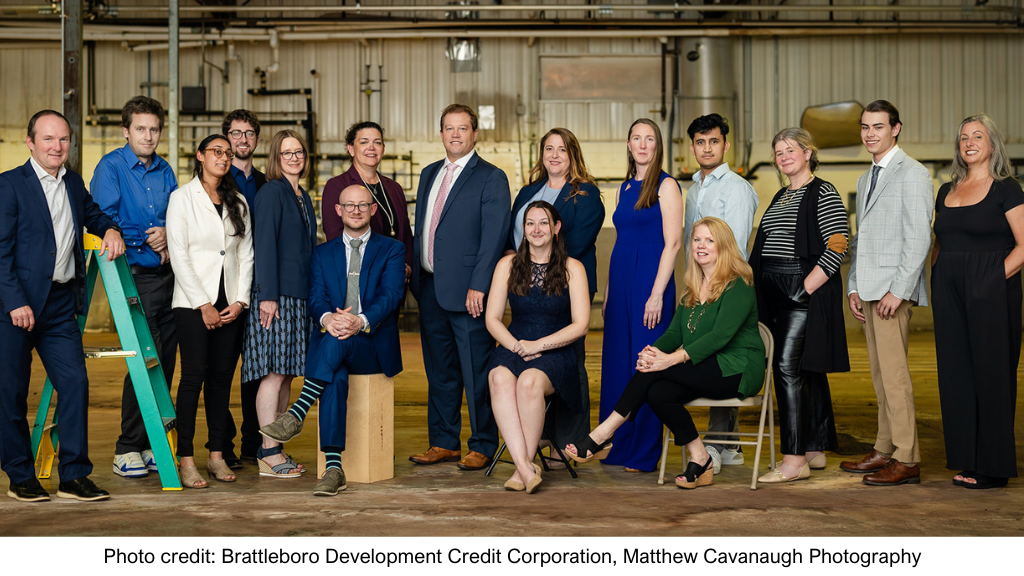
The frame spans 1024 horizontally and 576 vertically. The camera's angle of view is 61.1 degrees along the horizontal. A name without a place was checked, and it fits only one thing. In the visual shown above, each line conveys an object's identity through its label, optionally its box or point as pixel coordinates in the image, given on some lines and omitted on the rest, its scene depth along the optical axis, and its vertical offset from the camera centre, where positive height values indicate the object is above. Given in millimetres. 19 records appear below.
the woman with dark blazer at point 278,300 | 3756 -12
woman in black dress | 3523 -53
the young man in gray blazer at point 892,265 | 3650 +124
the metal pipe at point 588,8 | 10883 +3777
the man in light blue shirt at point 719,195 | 3967 +464
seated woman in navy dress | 3557 -131
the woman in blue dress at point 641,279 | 3943 +78
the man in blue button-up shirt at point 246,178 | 4027 +569
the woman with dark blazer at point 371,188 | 4184 +541
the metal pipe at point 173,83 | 9141 +2282
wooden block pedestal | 3672 -585
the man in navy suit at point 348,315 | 3609 -77
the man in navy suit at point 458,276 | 4039 +96
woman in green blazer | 3527 -252
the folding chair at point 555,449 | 3746 -682
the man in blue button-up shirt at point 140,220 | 3729 +337
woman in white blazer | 3611 +57
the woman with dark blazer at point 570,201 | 3992 +444
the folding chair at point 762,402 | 3551 -440
